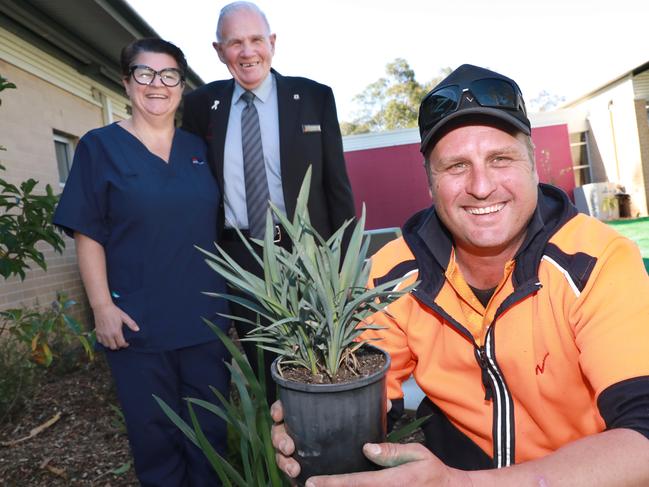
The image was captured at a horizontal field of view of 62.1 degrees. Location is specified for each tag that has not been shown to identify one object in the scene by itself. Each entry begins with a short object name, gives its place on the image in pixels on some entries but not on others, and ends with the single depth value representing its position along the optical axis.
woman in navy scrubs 2.15
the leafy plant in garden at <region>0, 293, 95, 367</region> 2.84
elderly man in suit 2.44
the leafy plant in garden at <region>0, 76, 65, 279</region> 2.97
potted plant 0.95
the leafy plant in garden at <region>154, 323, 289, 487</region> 1.59
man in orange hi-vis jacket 1.09
